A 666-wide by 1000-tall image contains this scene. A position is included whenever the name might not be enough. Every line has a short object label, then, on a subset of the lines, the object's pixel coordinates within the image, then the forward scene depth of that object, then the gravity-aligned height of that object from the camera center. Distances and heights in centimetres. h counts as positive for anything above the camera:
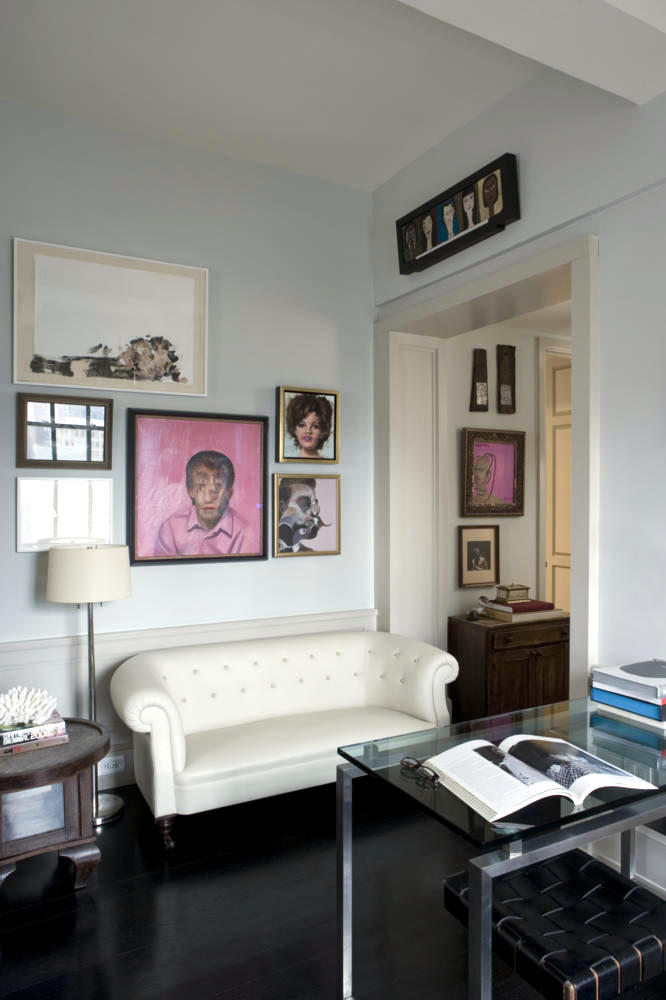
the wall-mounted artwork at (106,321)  355 +102
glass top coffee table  155 -80
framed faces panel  336 +159
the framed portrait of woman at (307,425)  425 +52
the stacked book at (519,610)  446 -70
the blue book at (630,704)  235 -73
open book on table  176 -76
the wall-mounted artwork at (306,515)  424 -7
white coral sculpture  292 -90
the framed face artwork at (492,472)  501 +26
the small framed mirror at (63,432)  352 +39
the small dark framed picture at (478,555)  493 -37
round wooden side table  270 -126
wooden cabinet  432 -105
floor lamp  323 -35
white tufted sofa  313 -113
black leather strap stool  172 -119
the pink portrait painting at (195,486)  382 +11
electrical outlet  373 -145
